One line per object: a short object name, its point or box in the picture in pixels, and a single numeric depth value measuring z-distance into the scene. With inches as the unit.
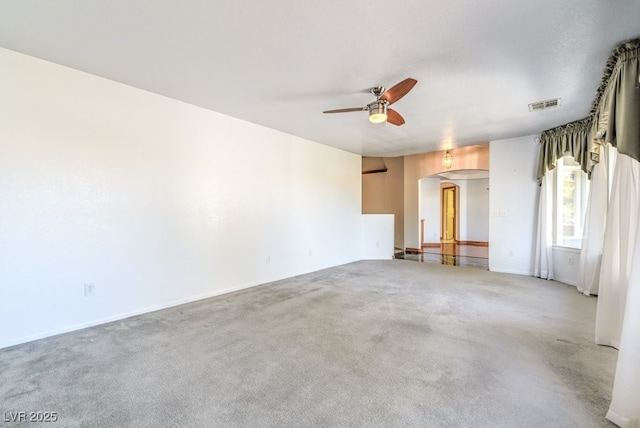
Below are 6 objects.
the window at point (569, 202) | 196.7
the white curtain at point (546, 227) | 197.6
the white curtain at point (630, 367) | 60.7
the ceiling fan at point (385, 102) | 108.4
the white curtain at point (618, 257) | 95.9
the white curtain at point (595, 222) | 148.6
